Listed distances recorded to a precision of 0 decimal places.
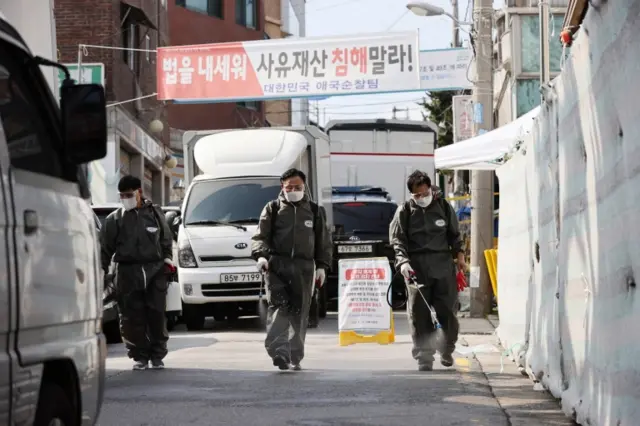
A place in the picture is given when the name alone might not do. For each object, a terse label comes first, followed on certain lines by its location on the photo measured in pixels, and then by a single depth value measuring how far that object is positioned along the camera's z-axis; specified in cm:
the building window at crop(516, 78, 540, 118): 3275
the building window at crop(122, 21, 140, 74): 3744
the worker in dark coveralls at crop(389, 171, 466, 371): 1280
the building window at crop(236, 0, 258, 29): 5894
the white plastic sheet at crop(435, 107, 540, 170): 1766
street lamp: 2641
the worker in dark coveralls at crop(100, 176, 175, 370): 1316
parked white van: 495
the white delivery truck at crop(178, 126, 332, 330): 1969
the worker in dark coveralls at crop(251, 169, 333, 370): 1314
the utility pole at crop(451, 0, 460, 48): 5006
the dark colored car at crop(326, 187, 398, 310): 2350
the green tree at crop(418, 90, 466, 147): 6531
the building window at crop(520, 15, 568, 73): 3244
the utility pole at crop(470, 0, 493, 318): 2144
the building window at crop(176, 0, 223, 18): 5392
